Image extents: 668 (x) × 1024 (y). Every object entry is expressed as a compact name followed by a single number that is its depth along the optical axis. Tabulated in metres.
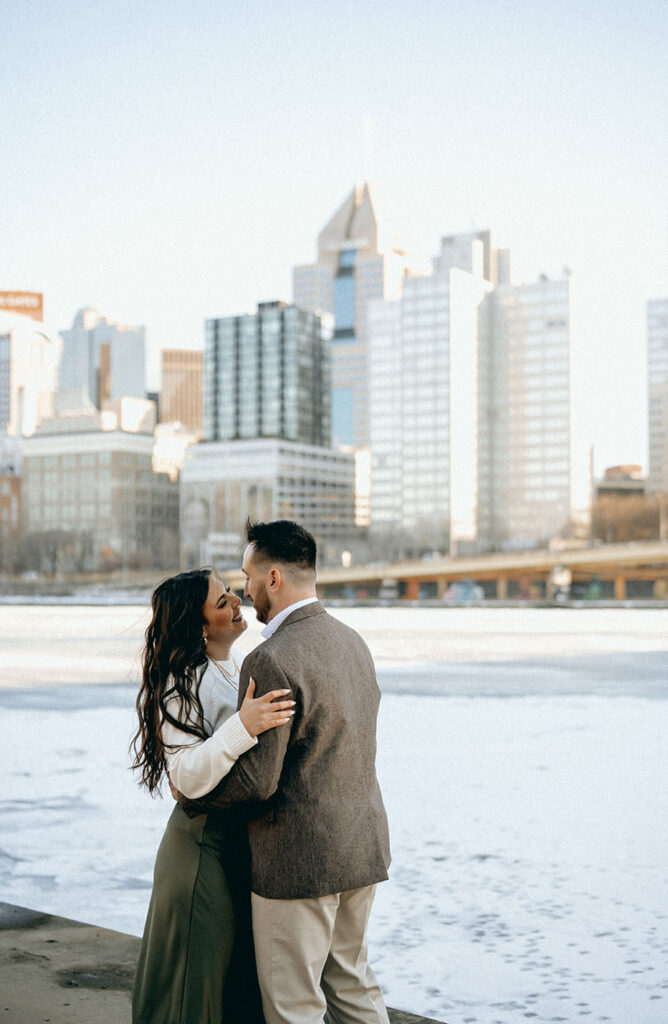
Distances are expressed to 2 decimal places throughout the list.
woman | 2.83
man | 2.69
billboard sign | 116.25
